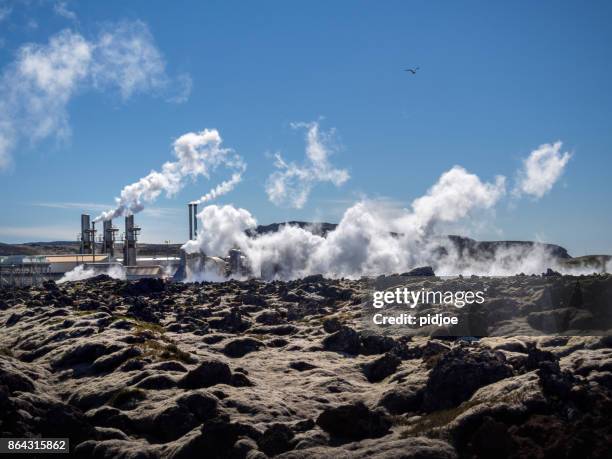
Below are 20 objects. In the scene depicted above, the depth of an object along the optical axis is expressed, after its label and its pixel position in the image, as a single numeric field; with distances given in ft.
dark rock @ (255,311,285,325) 420.48
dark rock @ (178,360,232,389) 242.58
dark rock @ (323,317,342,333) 371.27
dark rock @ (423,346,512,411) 204.03
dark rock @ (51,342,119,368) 298.97
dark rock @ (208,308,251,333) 403.50
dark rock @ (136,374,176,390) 243.60
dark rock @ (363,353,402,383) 275.39
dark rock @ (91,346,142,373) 283.79
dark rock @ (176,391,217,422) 205.67
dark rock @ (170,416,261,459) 169.37
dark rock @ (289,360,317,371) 291.38
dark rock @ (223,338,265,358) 327.78
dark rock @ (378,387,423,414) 215.51
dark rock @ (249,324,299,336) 385.29
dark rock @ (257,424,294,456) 167.73
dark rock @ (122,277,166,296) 576.20
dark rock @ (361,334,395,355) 318.94
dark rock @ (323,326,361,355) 325.62
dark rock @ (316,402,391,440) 177.06
